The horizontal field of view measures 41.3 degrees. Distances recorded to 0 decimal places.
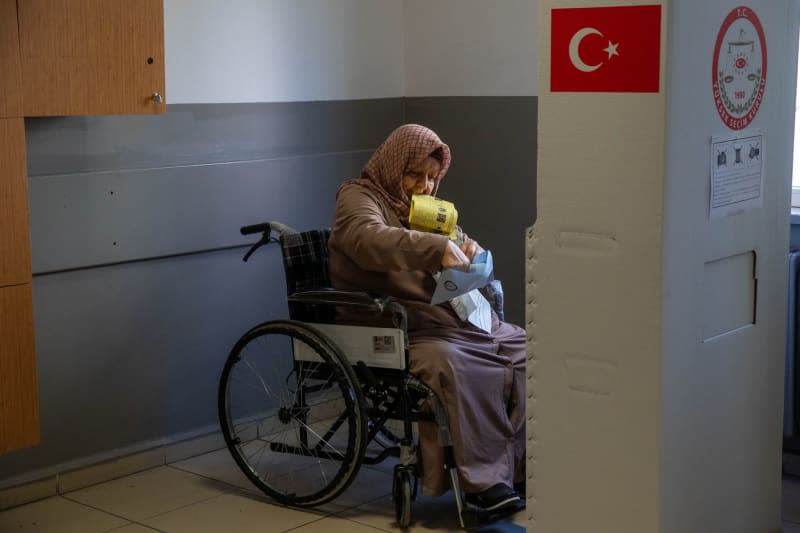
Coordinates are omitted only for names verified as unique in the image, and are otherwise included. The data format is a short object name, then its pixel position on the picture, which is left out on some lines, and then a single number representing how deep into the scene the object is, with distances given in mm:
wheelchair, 3033
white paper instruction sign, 1873
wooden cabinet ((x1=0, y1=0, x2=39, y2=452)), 2674
